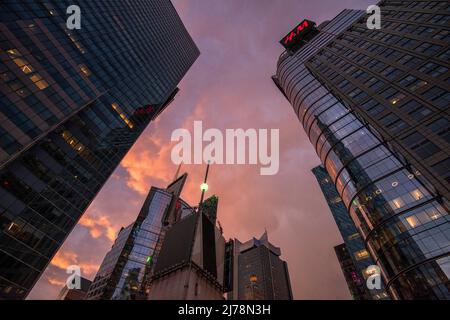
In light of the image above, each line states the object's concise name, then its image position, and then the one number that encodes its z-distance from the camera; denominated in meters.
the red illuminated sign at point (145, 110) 71.44
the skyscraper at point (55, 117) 36.72
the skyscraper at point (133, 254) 90.41
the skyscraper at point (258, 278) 166.12
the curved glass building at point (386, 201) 34.16
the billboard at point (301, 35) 108.44
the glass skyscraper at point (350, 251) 82.06
